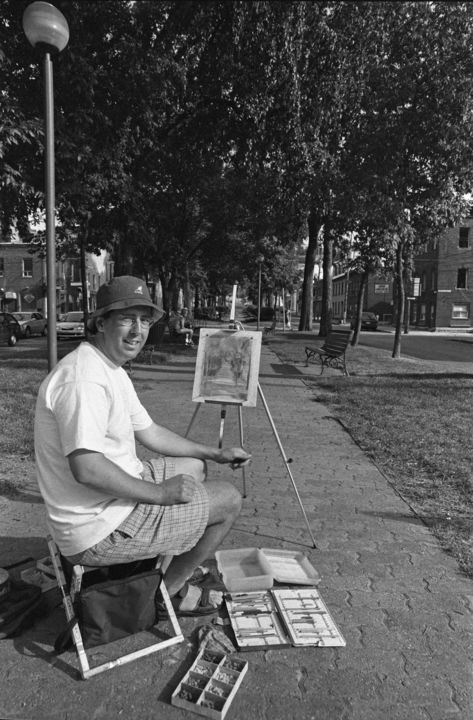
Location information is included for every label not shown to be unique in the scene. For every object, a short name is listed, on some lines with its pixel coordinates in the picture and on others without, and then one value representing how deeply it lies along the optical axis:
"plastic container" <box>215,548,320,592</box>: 3.12
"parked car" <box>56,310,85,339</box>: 27.53
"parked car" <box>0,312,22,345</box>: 23.55
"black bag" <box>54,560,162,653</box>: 2.44
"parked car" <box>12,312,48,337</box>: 30.29
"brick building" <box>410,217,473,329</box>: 51.38
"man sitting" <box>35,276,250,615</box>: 2.34
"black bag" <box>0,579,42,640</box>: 2.66
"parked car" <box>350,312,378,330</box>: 43.94
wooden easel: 3.73
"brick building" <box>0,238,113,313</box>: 49.81
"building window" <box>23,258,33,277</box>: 51.56
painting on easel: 4.26
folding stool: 2.37
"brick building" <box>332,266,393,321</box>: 68.94
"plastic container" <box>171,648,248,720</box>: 2.19
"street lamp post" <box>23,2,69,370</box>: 4.66
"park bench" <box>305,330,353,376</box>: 13.35
